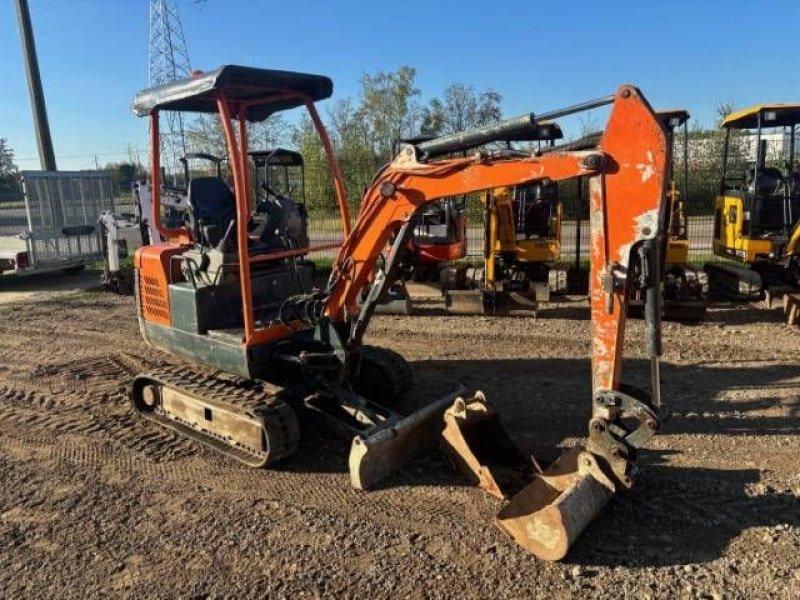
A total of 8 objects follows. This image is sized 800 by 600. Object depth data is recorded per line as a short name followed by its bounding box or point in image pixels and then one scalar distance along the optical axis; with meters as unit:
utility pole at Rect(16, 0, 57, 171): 17.64
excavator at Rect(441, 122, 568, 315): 9.62
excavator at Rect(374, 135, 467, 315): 11.53
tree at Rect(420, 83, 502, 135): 29.32
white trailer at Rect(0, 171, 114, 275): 13.33
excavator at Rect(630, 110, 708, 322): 8.91
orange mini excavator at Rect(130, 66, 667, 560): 3.68
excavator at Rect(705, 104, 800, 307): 9.70
